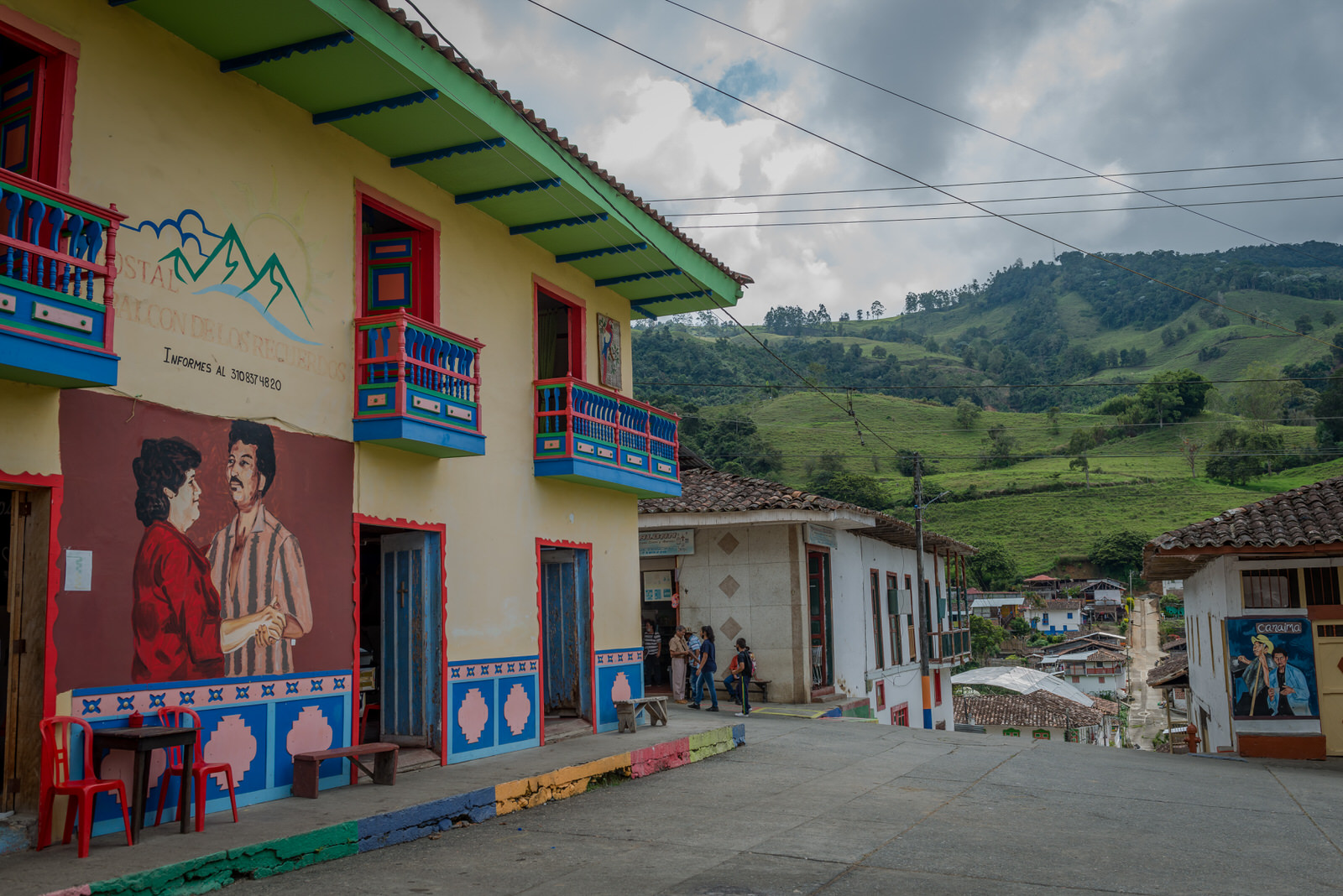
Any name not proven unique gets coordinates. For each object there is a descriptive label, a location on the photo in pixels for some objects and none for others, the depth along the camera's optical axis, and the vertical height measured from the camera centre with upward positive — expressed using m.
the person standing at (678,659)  17.94 -1.48
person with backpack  16.75 -1.54
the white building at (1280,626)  13.96 -0.90
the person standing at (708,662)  16.72 -1.42
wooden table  6.14 -0.95
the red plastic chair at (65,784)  5.75 -1.11
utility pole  24.67 -1.08
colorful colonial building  6.30 +1.60
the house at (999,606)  79.25 -2.99
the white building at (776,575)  18.52 +0.00
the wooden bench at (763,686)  18.66 -2.05
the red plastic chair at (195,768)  6.59 -1.18
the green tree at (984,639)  64.06 -4.44
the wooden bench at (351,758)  7.71 -1.41
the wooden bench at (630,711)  12.37 -1.62
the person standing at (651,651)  18.86 -1.37
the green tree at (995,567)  82.00 +0.10
